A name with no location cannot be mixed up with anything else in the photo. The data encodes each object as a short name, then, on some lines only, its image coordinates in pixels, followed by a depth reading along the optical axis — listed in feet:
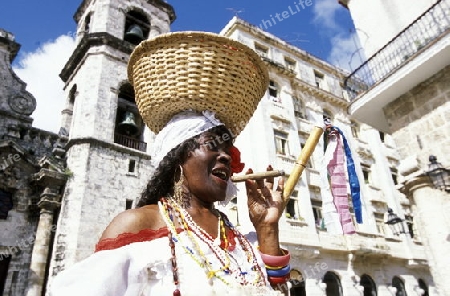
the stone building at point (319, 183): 51.01
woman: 4.94
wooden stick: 7.32
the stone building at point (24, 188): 41.09
